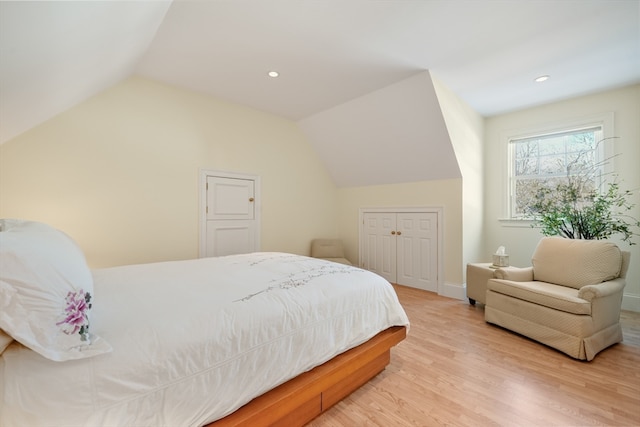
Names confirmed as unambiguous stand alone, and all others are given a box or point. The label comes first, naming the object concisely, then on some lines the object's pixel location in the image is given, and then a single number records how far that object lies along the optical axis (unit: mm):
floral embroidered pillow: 761
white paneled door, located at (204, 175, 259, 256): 3383
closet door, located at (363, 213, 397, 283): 4203
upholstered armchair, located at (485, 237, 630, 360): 2023
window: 3211
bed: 777
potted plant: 2723
